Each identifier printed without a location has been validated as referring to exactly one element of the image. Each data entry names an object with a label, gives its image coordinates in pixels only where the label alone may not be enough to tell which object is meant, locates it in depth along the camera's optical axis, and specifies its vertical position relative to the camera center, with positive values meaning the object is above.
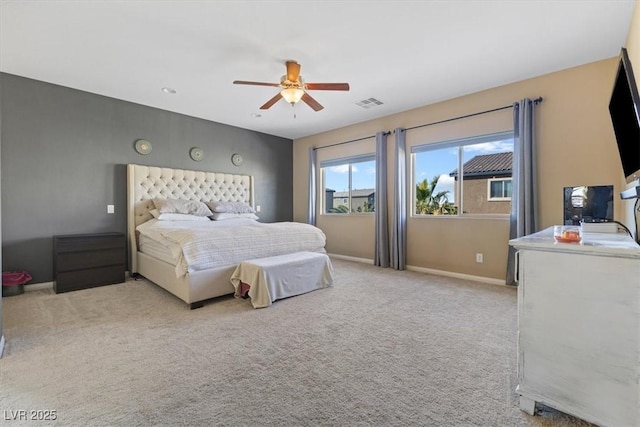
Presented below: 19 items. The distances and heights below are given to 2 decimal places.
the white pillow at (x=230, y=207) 4.79 +0.05
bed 2.94 -0.35
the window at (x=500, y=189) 3.87 +0.28
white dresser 1.19 -0.54
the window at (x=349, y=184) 5.49 +0.53
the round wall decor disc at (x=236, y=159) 5.55 +1.01
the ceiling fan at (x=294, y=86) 2.97 +1.32
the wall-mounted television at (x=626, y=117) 1.58 +0.58
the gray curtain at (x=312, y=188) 6.17 +0.48
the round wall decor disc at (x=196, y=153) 4.96 +1.00
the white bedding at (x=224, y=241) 2.92 -0.37
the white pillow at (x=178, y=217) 4.09 -0.10
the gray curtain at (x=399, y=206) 4.64 +0.06
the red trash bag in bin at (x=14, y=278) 3.20 -0.78
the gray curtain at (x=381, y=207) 4.87 +0.05
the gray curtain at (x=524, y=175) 3.42 +0.42
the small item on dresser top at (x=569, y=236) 1.40 -0.14
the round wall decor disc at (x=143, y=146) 4.35 +1.00
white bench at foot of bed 2.95 -0.75
